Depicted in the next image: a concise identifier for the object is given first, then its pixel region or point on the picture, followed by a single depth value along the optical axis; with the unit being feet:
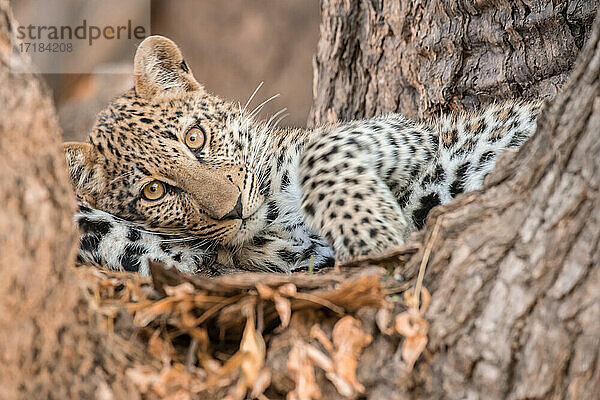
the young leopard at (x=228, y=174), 26.41
